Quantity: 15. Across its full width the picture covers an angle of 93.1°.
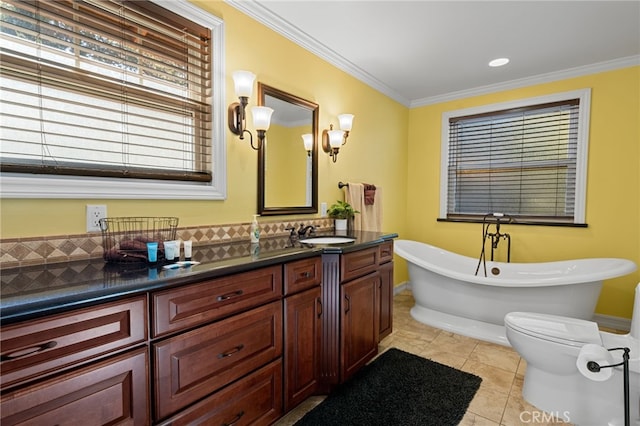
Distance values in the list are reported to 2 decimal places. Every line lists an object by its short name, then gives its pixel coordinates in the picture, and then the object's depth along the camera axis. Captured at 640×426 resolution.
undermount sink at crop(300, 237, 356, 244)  2.15
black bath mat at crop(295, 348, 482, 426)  1.67
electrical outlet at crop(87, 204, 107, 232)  1.36
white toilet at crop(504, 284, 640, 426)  1.58
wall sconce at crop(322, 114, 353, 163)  2.61
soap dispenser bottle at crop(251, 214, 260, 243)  1.89
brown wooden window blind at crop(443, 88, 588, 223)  3.08
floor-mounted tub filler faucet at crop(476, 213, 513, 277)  3.22
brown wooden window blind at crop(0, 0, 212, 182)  1.21
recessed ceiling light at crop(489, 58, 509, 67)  2.80
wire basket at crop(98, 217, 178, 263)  1.27
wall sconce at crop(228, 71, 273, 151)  1.88
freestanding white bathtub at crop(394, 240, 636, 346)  2.42
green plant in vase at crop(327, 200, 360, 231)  2.69
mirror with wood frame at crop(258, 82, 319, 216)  2.14
